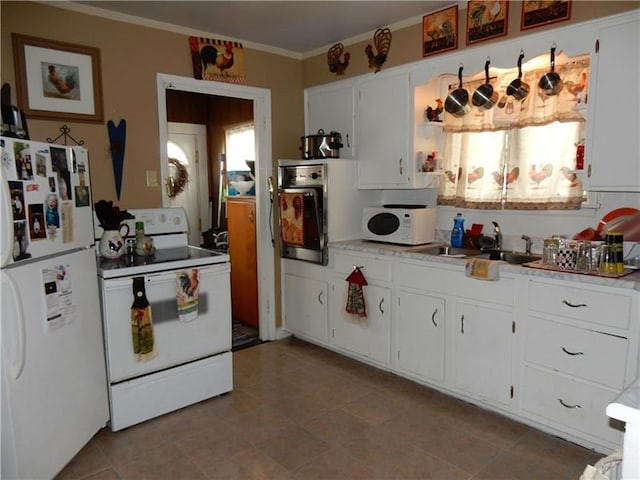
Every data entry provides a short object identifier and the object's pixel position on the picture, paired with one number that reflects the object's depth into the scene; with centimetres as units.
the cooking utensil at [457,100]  311
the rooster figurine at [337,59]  372
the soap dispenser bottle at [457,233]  330
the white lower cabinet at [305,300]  373
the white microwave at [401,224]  328
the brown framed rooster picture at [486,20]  275
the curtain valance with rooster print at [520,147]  280
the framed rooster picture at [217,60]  346
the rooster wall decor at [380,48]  339
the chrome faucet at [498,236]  312
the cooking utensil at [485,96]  300
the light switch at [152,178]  328
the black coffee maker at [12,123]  204
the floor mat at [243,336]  398
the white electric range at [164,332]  256
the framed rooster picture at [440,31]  299
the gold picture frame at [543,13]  249
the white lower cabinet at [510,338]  221
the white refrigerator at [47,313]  180
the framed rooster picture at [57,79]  271
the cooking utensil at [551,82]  268
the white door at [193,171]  543
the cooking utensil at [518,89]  283
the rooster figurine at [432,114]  332
